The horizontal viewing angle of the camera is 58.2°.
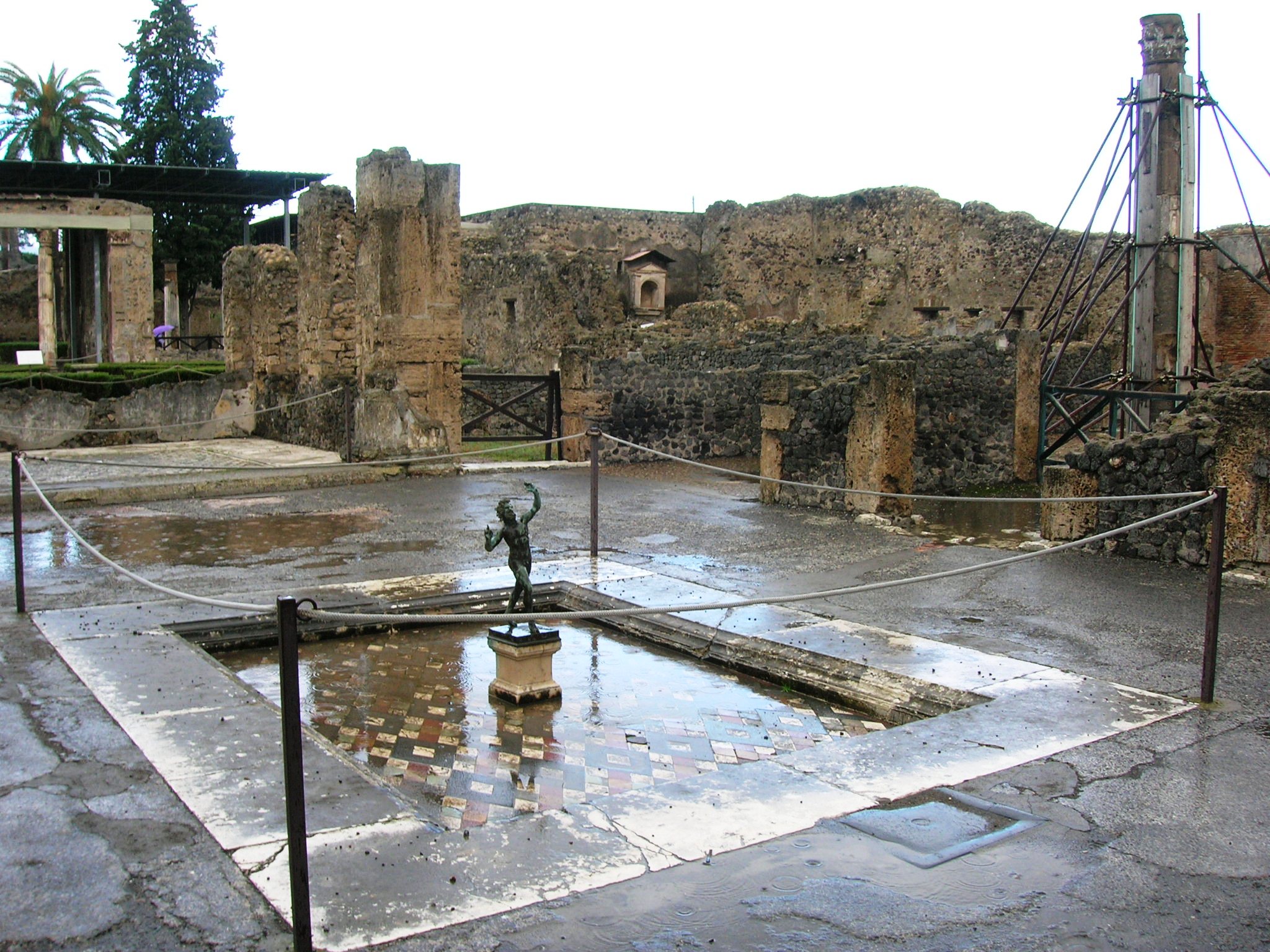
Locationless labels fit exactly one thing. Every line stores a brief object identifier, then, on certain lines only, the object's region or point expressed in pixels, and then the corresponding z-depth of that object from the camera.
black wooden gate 15.73
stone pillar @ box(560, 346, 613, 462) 15.80
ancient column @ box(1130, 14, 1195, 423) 12.18
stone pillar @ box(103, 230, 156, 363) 27.12
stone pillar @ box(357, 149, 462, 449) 13.48
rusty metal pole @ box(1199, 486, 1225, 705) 4.76
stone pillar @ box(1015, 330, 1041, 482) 13.12
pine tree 37.91
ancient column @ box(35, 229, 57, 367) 27.41
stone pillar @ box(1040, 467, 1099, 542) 8.76
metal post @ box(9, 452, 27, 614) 6.31
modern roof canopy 25.73
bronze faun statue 5.70
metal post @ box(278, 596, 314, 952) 2.80
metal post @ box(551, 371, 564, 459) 16.08
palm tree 40.38
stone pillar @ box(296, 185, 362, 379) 14.90
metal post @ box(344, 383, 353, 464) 12.84
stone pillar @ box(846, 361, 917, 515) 10.44
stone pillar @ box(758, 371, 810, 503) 11.36
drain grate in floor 3.48
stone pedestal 5.54
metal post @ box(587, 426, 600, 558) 8.45
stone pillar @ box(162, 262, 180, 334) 36.53
